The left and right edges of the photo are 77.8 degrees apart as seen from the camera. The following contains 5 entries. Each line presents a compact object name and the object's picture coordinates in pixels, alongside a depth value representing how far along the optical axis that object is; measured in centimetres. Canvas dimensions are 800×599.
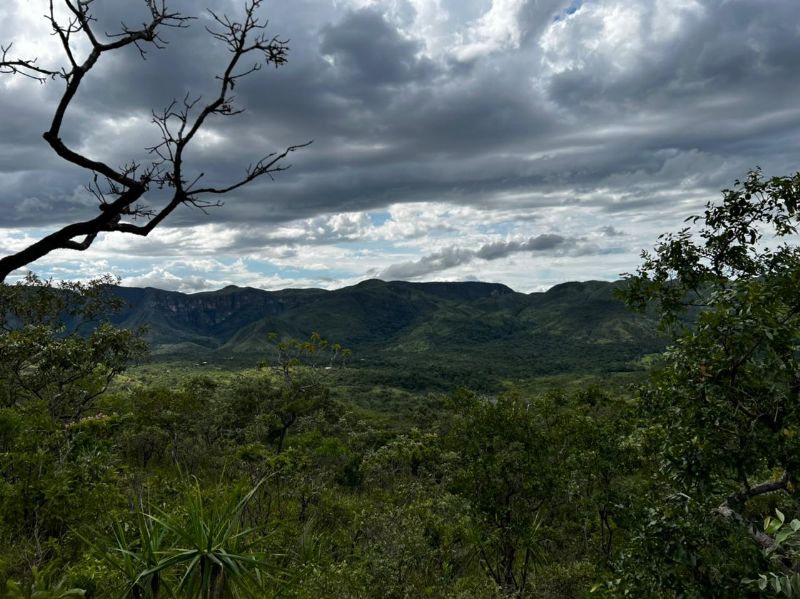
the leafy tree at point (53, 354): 2612
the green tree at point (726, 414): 562
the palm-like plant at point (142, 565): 635
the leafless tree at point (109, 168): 547
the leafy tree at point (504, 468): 1750
